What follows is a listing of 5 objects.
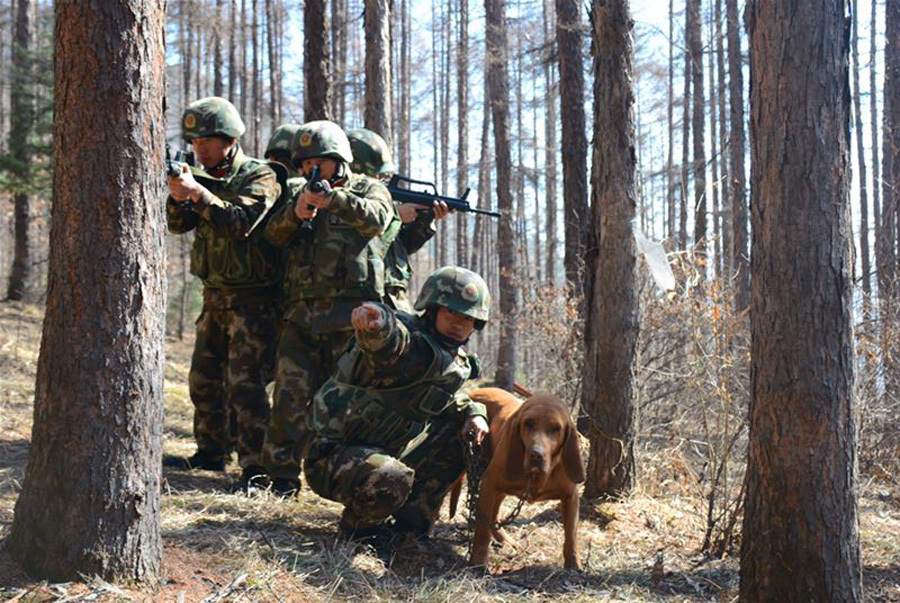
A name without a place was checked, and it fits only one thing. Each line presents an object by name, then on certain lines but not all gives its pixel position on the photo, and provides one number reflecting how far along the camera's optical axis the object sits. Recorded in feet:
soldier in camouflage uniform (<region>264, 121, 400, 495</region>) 18.42
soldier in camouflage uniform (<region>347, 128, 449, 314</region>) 21.11
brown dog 14.96
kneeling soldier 15.02
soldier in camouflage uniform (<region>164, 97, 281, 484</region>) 19.67
